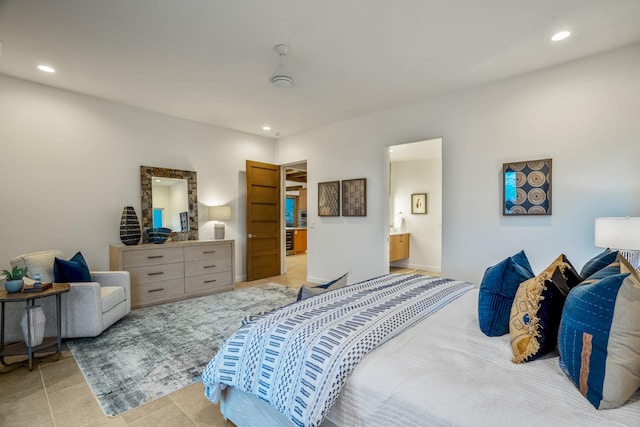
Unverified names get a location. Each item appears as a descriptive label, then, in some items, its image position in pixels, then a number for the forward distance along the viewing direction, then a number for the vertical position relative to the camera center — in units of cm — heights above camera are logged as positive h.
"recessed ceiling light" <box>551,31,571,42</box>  261 +155
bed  91 -62
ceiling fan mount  312 +142
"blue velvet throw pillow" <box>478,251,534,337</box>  147 -43
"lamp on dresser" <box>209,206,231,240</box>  509 -6
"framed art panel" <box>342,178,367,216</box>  480 +24
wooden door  558 -16
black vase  400 -20
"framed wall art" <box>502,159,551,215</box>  324 +26
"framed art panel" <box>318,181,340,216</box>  515 +24
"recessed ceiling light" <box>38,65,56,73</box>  319 +157
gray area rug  213 -125
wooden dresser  393 -81
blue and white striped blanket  120 -61
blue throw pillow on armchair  301 -60
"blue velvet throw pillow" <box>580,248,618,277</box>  138 -25
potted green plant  242 -55
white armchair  273 -92
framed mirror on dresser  447 +20
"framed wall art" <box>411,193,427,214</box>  688 +19
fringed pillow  120 -44
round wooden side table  238 -99
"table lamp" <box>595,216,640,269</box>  230 -20
